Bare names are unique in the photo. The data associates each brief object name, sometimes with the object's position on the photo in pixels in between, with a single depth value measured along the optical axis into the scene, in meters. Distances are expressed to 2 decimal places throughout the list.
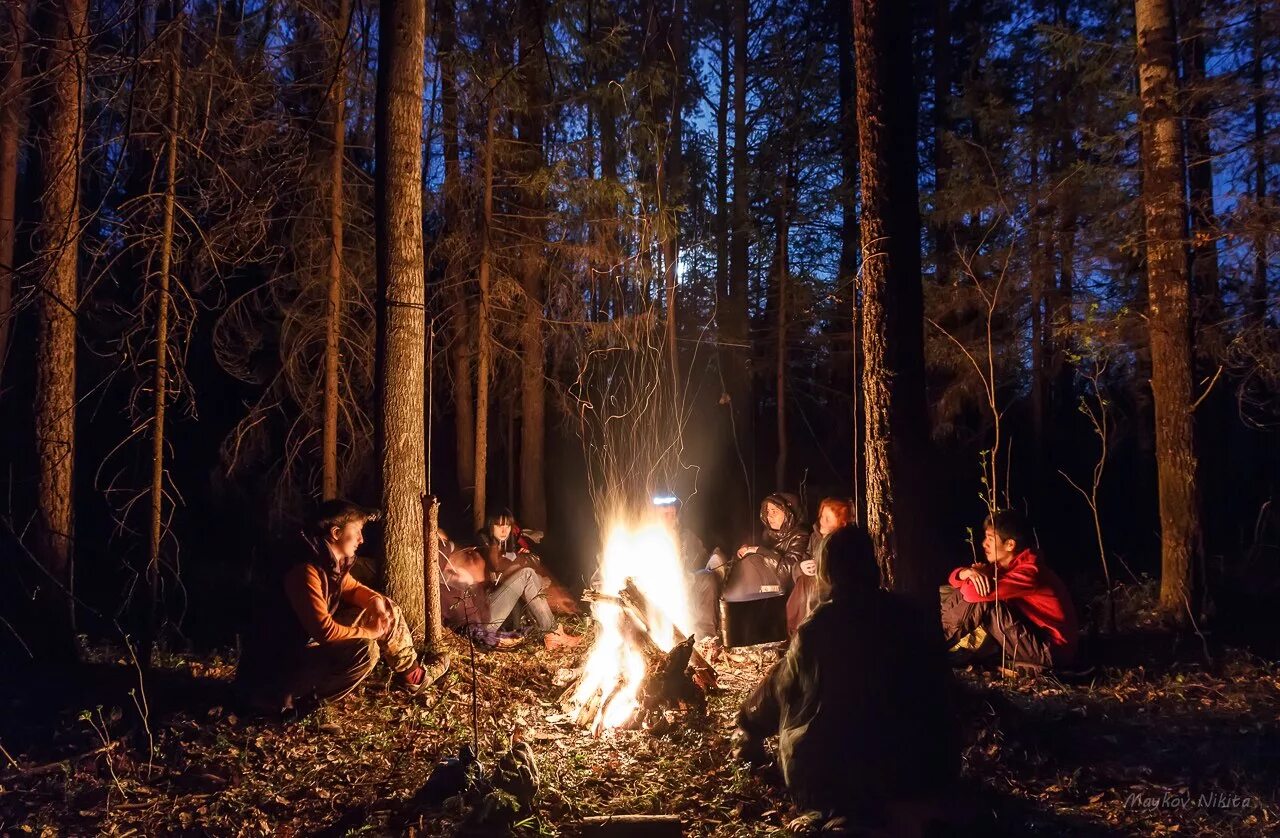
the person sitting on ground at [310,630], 5.22
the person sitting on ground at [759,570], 7.59
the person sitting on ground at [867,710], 3.56
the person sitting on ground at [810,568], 6.79
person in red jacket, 6.28
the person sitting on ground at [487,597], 7.74
